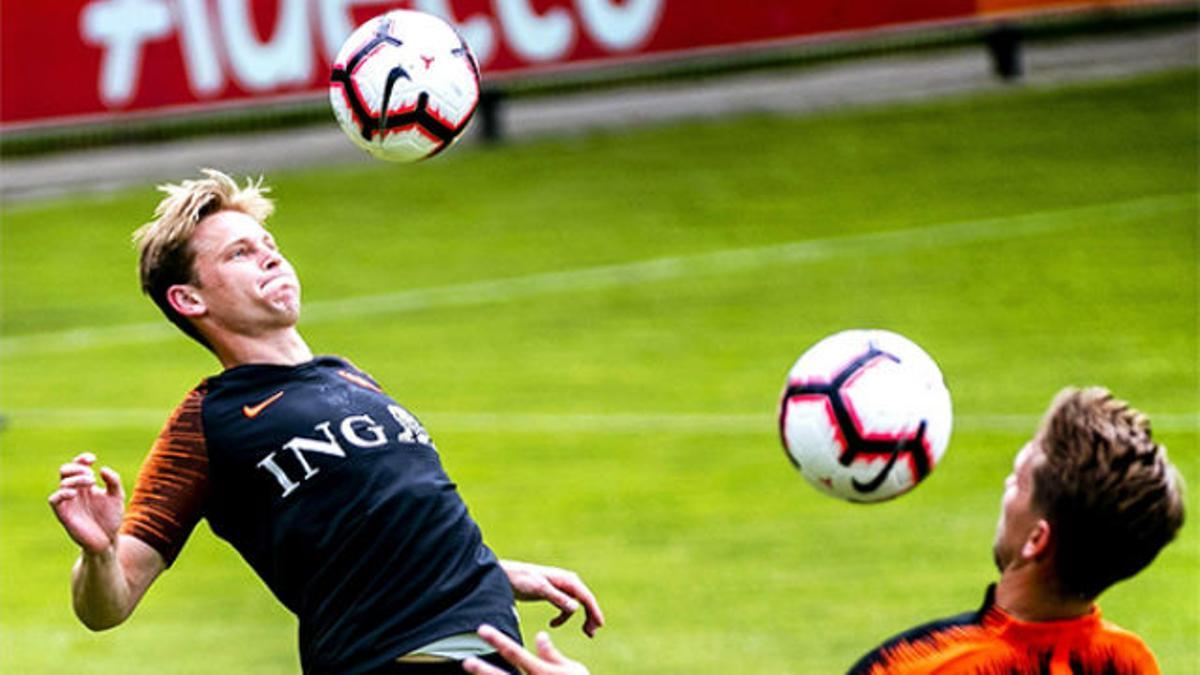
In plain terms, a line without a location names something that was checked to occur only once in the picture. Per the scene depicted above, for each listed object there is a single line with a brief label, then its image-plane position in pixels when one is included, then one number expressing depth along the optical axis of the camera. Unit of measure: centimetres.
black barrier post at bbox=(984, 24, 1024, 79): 5237
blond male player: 1267
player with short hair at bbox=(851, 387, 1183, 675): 1027
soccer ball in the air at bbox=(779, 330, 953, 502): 1298
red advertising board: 4416
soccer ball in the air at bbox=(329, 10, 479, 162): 1697
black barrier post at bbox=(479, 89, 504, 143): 4972
